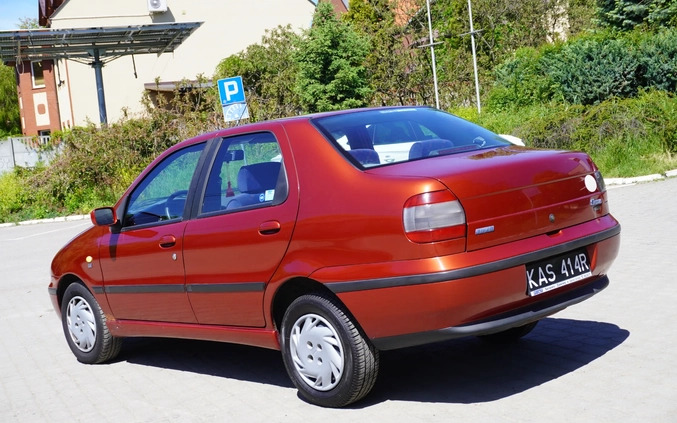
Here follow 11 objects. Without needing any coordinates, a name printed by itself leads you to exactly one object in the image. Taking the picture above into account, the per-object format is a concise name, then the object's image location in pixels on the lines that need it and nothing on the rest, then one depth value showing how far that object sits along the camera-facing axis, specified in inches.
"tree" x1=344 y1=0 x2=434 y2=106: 1173.1
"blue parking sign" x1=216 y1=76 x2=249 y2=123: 812.6
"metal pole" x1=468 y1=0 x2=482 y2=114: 1010.4
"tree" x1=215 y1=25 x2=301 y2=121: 1151.6
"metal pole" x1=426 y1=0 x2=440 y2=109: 1037.0
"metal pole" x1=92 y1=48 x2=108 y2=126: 1205.7
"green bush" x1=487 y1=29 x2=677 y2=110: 800.3
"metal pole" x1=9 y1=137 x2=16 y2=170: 1155.3
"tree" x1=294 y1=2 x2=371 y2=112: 1107.9
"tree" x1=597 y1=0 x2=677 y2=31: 1009.5
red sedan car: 188.9
